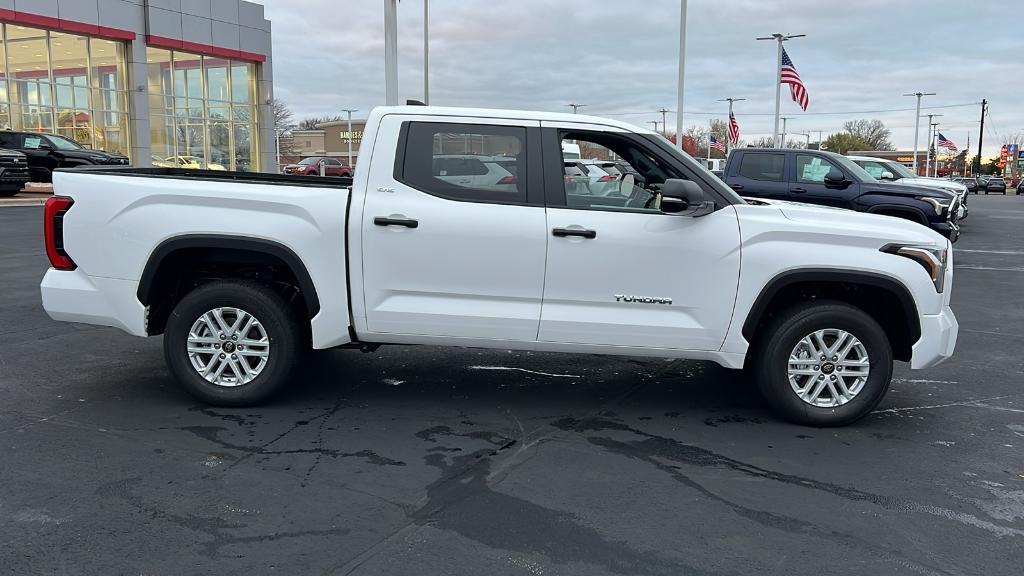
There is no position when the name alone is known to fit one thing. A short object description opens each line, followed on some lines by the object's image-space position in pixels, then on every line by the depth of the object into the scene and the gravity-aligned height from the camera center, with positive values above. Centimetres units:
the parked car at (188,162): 3769 +43
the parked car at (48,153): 2638 +57
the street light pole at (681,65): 2758 +374
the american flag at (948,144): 5691 +212
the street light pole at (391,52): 1642 +243
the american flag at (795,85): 2998 +322
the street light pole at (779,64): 3991 +556
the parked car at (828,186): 1358 -21
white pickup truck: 510 -56
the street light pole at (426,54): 3314 +508
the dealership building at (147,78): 3152 +400
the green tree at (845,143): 12150 +463
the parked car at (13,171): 2405 -3
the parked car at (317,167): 4784 +27
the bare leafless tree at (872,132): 13294 +687
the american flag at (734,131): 4725 +246
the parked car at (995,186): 6942 -95
